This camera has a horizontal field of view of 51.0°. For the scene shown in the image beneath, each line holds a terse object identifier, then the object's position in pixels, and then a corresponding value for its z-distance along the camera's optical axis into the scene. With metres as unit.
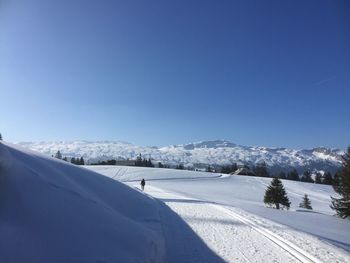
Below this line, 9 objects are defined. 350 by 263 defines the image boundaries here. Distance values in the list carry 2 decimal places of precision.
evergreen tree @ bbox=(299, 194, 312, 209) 56.42
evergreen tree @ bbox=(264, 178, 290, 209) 44.70
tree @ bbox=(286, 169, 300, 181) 133.66
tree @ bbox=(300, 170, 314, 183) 138.30
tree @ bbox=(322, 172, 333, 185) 120.31
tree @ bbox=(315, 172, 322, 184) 123.45
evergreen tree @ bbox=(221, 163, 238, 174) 136.23
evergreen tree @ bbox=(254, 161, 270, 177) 132.25
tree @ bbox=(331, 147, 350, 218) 28.66
